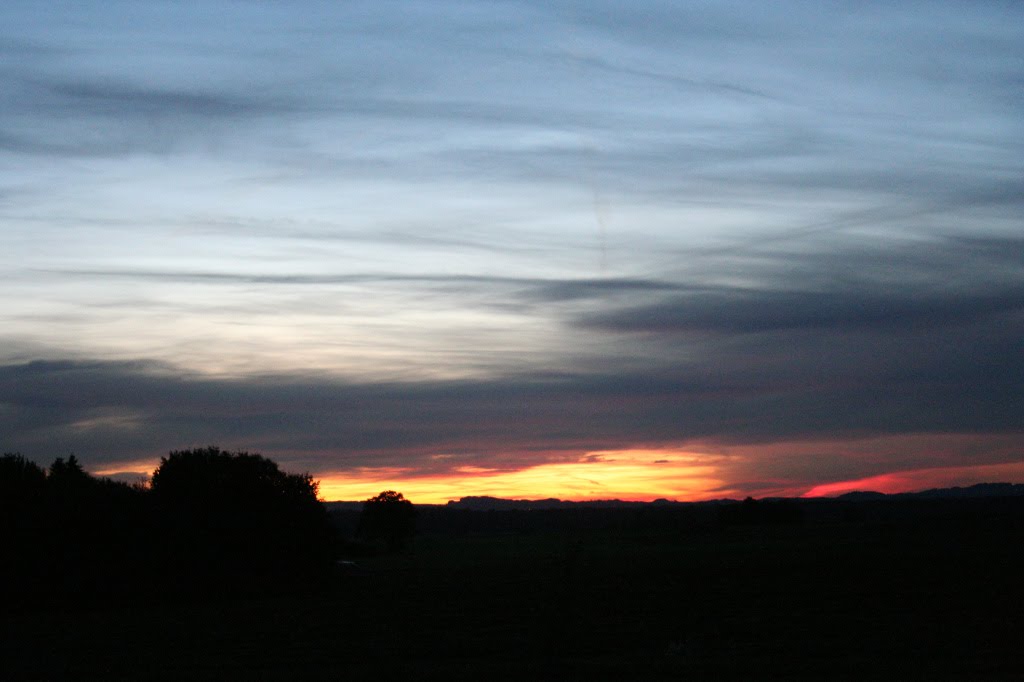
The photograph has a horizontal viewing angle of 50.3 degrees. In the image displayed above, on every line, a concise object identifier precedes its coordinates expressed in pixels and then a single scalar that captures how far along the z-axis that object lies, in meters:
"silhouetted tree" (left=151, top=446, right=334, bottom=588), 53.66
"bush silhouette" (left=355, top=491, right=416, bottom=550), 125.75
